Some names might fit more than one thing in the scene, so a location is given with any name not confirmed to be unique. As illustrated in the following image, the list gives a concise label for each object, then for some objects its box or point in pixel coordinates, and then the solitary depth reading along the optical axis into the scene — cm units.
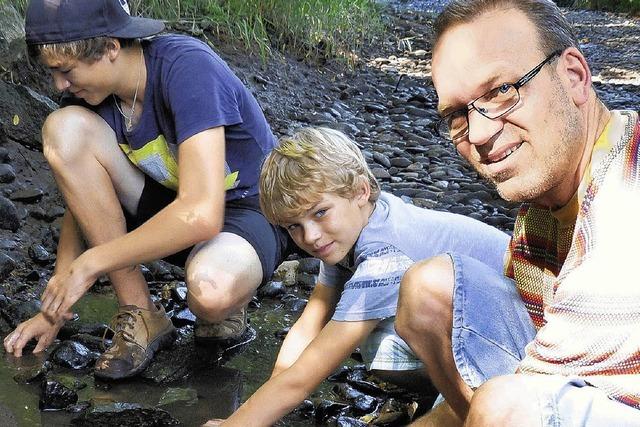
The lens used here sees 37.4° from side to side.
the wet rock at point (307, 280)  409
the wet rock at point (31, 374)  313
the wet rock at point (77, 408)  294
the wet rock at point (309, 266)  424
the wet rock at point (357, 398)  299
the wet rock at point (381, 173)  588
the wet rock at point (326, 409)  293
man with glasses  171
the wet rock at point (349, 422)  285
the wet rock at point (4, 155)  467
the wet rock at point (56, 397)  295
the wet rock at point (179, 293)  385
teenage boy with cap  298
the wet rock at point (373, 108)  817
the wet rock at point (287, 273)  412
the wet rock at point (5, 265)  387
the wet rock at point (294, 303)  386
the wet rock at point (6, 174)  455
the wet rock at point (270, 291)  399
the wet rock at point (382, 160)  625
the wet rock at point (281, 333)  360
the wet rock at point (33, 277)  392
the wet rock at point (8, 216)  423
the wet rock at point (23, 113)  483
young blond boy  255
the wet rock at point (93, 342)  341
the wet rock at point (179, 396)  306
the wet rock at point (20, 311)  356
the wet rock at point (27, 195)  445
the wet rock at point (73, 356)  327
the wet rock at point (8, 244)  411
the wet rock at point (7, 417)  284
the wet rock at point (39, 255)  409
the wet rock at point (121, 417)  286
